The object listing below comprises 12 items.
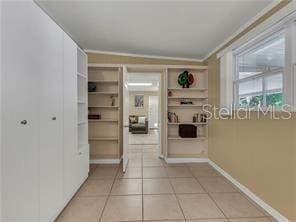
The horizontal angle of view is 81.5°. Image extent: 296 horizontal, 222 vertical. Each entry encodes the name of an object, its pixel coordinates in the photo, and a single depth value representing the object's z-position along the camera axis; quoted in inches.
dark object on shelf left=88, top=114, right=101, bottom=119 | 150.6
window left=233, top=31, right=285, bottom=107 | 79.7
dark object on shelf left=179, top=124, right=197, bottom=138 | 149.9
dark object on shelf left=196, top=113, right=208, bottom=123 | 153.7
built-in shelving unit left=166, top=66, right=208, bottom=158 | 157.0
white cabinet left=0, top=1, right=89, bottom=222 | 47.9
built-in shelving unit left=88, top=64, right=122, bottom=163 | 151.9
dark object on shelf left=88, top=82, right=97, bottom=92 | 147.9
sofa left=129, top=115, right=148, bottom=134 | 322.0
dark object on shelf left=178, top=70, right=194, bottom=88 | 153.5
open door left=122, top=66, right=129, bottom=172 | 128.0
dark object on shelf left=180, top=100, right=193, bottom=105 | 156.9
